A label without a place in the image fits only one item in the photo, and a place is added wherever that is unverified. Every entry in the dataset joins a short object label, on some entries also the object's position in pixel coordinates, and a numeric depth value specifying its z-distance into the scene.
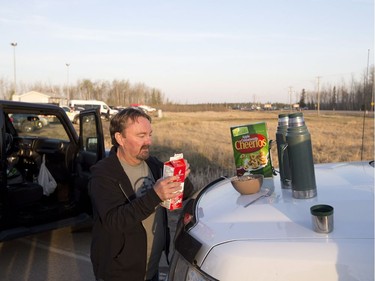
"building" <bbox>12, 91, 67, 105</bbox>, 65.69
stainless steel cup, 1.44
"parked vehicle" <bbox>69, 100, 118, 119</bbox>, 39.54
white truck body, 1.34
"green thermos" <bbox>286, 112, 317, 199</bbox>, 1.83
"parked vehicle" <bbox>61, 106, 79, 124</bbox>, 30.94
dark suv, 4.57
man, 2.04
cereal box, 2.19
